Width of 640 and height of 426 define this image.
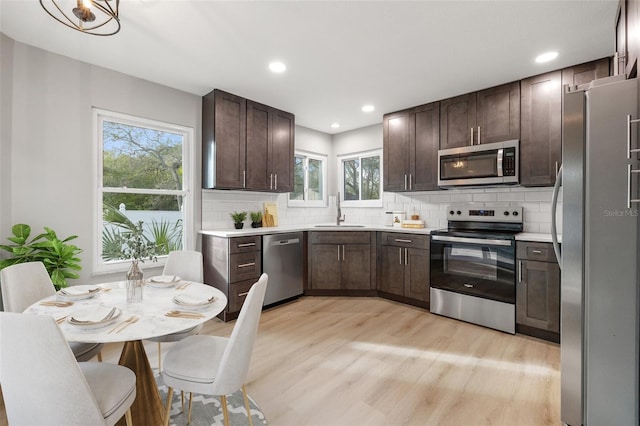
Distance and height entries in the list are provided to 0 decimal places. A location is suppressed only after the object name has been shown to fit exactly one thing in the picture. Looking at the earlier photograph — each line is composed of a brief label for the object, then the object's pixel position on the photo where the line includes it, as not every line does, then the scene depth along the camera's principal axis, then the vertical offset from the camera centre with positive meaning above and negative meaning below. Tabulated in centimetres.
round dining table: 127 -50
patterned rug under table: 168 -119
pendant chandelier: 159 +138
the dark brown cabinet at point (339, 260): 401 -65
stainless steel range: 289 -58
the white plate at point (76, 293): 167 -47
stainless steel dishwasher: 353 -65
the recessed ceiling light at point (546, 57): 257 +139
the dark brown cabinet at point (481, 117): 311 +108
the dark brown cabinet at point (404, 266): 351 -67
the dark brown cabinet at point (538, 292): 263 -72
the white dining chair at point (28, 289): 170 -49
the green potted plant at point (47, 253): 220 -32
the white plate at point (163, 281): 192 -46
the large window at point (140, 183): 291 +31
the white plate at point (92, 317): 128 -48
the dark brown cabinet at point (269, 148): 371 +86
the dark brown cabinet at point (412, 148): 369 +85
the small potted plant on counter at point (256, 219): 398 -9
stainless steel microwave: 307 +54
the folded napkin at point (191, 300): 153 -47
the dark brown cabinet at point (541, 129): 284 +83
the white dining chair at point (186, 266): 241 -44
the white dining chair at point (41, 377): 100 -58
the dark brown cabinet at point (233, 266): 317 -60
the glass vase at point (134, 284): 165 -41
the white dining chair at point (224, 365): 132 -74
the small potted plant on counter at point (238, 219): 378 -8
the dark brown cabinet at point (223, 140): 337 +85
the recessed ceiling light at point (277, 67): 276 +139
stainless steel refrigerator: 140 -20
